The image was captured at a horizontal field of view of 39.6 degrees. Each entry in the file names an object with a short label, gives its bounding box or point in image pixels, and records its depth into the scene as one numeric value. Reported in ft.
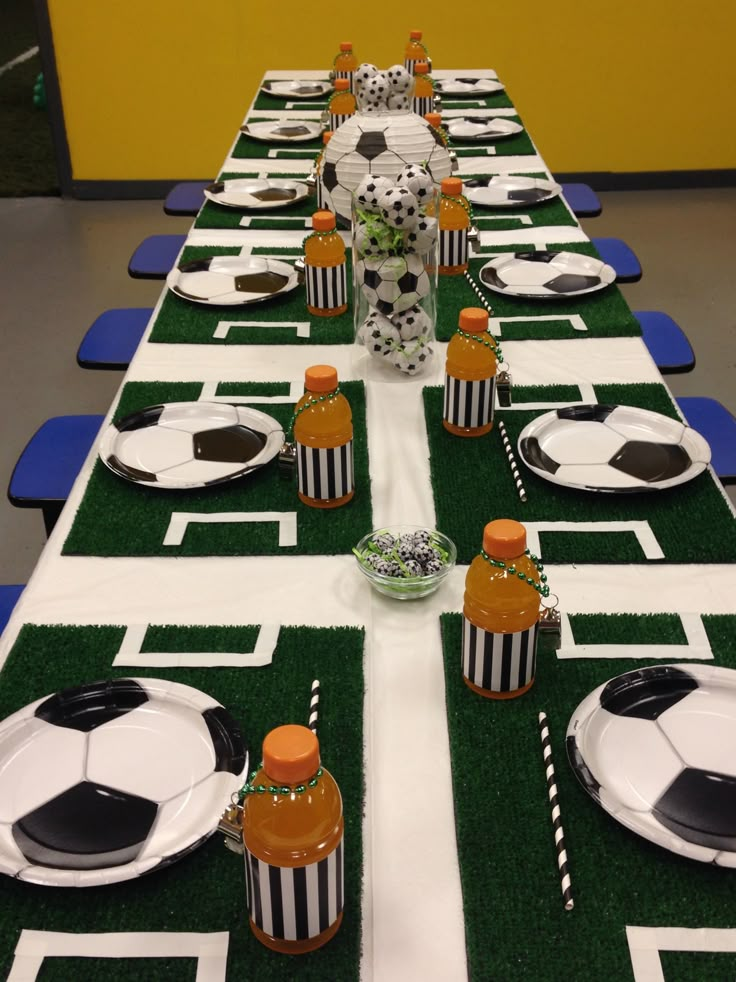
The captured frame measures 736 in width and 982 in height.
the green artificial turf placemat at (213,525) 4.50
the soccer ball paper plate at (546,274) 6.98
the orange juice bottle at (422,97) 10.72
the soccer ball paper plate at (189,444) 4.94
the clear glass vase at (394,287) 5.38
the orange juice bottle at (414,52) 11.30
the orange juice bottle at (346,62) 11.29
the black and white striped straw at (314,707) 3.50
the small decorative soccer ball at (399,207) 5.21
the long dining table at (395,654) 2.85
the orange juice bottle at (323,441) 4.45
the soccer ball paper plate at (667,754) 3.05
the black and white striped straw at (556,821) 2.94
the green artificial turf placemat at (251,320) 6.47
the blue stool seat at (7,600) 5.17
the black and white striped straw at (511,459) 4.80
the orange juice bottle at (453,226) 7.11
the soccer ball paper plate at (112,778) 2.99
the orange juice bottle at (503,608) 3.43
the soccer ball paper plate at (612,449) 4.85
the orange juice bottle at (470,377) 5.06
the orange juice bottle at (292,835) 2.56
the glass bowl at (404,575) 4.10
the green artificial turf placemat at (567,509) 4.44
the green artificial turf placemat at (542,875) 2.82
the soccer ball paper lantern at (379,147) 7.14
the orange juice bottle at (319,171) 7.70
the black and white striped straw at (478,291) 6.85
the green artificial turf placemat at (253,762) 2.79
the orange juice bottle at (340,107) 9.62
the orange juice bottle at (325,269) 6.37
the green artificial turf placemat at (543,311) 6.51
